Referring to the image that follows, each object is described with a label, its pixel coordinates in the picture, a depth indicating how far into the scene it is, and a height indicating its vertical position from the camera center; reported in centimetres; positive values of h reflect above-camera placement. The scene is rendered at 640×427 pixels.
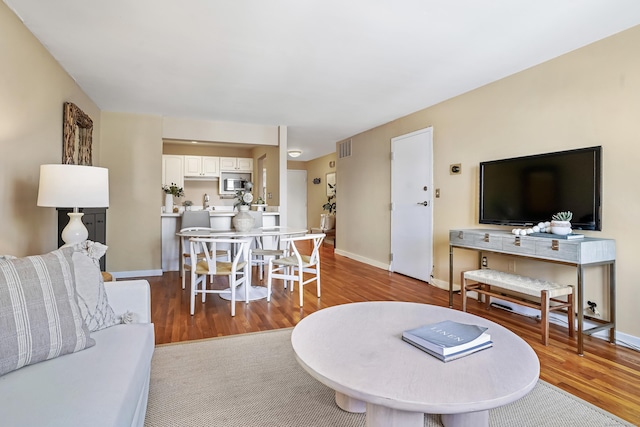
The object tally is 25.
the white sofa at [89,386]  91 -56
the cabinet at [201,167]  725 +96
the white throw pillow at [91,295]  145 -39
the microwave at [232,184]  762 +60
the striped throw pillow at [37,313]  115 -39
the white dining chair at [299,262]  335 -54
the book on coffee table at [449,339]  122 -50
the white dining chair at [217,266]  304 -55
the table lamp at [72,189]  213 +13
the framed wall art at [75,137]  317 +79
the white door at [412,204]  436 +9
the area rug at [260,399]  156 -98
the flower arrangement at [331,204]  858 +16
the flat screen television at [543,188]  258 +20
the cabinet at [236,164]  756 +107
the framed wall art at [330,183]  865 +71
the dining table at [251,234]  340 -26
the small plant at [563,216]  256 -4
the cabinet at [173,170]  701 +85
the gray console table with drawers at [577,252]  232 -32
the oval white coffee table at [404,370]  98 -54
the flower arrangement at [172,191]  540 +32
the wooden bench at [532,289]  243 -60
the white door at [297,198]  1010 +37
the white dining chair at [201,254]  393 -53
